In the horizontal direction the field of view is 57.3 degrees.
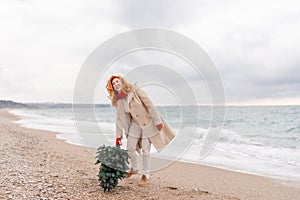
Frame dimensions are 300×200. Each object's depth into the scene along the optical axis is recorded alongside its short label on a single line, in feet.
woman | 15.01
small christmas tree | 13.48
